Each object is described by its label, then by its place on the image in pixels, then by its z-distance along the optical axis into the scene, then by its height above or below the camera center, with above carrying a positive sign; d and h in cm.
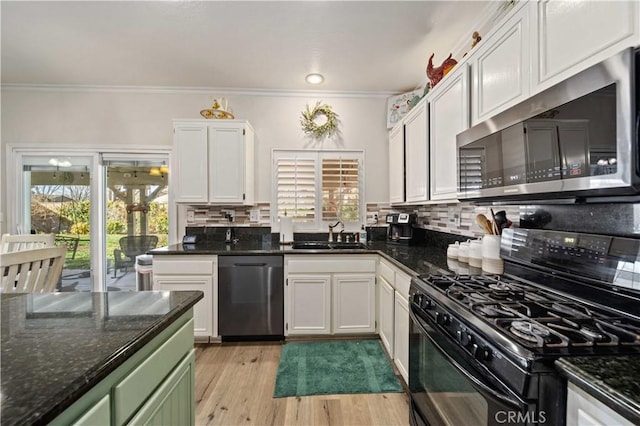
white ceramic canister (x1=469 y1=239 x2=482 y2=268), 173 -26
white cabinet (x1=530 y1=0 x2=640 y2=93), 84 +60
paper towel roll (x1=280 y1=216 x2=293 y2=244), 316 -19
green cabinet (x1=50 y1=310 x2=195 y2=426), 65 -50
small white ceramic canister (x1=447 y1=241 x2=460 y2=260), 194 -28
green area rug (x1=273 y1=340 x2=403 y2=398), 199 -122
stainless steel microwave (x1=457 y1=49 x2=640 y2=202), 79 +25
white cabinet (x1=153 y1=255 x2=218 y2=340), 258 -60
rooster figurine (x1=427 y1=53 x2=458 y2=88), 205 +106
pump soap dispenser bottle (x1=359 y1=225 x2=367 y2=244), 318 -28
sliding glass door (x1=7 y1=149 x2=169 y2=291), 318 +8
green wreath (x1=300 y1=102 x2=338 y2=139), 324 +106
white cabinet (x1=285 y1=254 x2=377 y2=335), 264 -76
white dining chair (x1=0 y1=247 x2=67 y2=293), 142 -30
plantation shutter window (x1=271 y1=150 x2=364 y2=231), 326 +29
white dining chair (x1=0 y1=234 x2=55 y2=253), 234 -22
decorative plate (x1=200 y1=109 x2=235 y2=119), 294 +104
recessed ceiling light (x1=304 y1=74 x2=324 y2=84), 289 +139
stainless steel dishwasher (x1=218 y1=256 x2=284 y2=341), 261 -76
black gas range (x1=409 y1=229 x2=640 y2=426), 74 -35
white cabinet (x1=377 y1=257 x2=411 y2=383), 183 -74
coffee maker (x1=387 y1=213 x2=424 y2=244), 287 -18
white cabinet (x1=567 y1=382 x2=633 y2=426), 59 -44
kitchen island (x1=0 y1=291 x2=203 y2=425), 57 -35
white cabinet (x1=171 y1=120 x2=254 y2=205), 284 +53
